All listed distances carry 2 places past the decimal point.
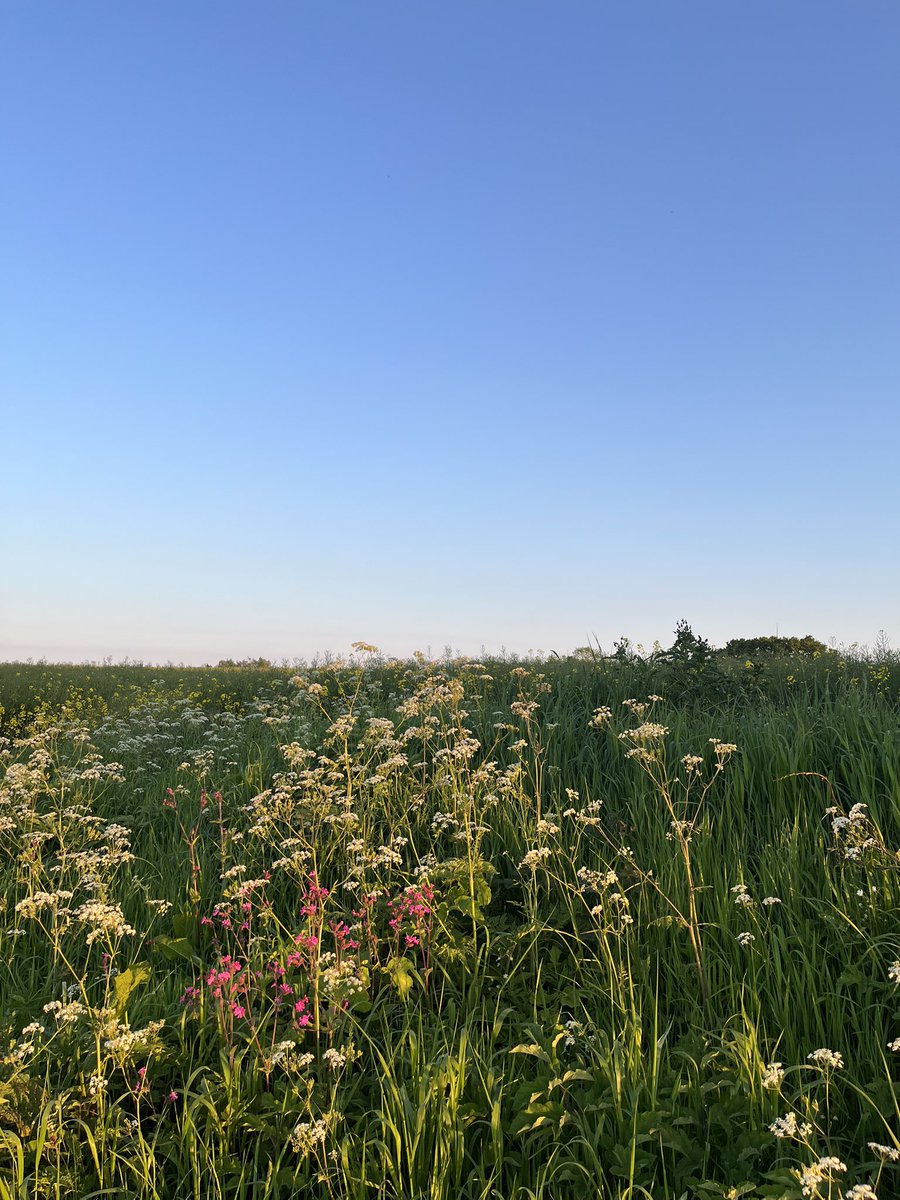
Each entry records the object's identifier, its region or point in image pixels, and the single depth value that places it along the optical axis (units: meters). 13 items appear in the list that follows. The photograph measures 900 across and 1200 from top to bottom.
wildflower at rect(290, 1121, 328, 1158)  2.90
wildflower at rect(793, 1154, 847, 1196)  2.26
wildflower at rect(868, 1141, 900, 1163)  2.40
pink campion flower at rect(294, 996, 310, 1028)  3.67
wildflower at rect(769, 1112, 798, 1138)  2.48
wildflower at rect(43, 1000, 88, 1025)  3.36
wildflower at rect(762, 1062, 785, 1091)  2.86
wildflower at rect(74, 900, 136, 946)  3.81
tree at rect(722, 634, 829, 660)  21.16
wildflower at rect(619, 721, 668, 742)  4.78
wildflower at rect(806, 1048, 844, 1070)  2.82
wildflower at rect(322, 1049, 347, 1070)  3.21
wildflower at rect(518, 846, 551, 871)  4.29
